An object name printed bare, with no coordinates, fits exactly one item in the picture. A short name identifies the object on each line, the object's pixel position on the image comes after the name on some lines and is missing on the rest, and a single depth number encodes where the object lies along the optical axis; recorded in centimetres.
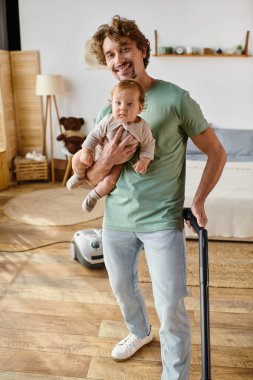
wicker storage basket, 483
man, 133
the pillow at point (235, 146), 415
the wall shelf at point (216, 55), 453
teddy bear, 468
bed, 292
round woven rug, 368
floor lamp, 462
